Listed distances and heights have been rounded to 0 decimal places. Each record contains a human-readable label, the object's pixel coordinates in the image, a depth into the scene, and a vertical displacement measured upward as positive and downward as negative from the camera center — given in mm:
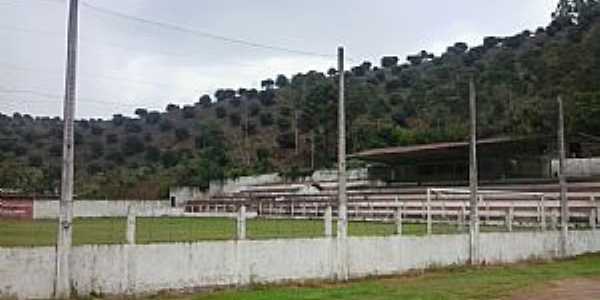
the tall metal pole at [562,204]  28047 -428
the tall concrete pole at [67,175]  13117 +241
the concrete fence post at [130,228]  14164 -672
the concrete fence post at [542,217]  27511 -895
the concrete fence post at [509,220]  25456 -902
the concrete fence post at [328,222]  18016 -714
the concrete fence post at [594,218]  31062 -1039
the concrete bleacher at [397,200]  31953 -673
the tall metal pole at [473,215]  23109 -676
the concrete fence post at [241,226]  16172 -717
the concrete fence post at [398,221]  20388 -762
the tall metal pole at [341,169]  18250 +497
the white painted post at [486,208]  33169 -748
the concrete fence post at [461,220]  24172 -905
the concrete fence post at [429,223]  21889 -888
